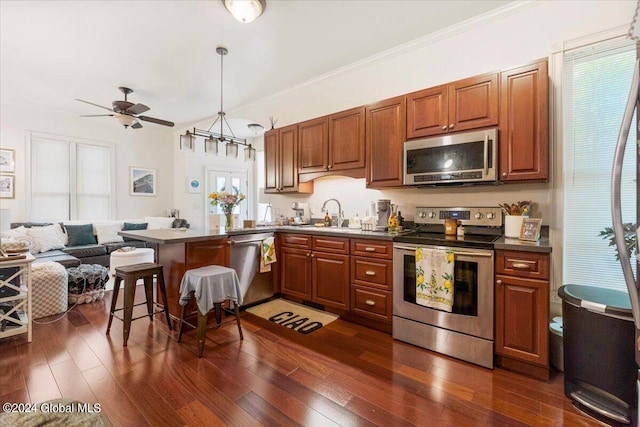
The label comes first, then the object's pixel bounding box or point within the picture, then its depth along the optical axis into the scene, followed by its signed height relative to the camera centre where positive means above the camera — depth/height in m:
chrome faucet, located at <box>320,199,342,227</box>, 3.73 +0.03
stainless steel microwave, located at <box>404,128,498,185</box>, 2.37 +0.47
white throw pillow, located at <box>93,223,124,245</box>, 5.31 -0.41
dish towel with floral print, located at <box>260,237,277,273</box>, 3.34 -0.50
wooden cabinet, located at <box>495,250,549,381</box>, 1.93 -0.70
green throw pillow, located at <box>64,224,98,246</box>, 5.02 -0.42
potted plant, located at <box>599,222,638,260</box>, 1.77 -0.15
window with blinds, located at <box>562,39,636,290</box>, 2.09 +0.43
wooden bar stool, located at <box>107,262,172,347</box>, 2.44 -0.67
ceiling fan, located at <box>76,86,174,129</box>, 3.78 +1.34
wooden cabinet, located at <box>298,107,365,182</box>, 3.25 +0.80
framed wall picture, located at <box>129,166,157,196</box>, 6.39 +0.68
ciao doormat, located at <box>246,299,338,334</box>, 2.86 -1.13
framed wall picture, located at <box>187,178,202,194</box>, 6.79 +0.62
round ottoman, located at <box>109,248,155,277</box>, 4.17 -0.68
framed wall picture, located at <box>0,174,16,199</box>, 4.91 +0.43
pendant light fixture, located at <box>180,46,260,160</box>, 3.32 +0.82
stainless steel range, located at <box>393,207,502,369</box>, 2.13 -0.65
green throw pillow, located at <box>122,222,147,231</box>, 5.66 -0.29
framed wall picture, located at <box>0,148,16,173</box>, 4.92 +0.88
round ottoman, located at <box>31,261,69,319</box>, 2.99 -0.84
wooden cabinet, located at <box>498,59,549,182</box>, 2.17 +0.69
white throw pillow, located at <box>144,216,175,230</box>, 5.96 -0.23
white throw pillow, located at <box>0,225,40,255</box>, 4.31 -0.38
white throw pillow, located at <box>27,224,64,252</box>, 4.55 -0.42
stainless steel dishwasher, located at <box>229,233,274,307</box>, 3.12 -0.62
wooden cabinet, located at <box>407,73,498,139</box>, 2.40 +0.94
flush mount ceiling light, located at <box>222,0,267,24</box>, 2.41 +1.75
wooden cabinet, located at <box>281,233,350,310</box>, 2.98 -0.64
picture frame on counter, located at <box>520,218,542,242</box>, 2.12 -0.13
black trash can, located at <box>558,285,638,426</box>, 1.56 -0.83
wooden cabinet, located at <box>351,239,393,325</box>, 2.67 -0.65
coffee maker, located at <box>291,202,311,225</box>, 4.10 -0.02
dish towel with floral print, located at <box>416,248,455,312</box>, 2.24 -0.53
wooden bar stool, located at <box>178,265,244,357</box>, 2.31 -0.66
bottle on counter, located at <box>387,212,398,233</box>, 2.92 -0.12
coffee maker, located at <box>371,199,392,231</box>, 3.16 -0.02
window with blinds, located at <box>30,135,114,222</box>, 5.30 +0.61
